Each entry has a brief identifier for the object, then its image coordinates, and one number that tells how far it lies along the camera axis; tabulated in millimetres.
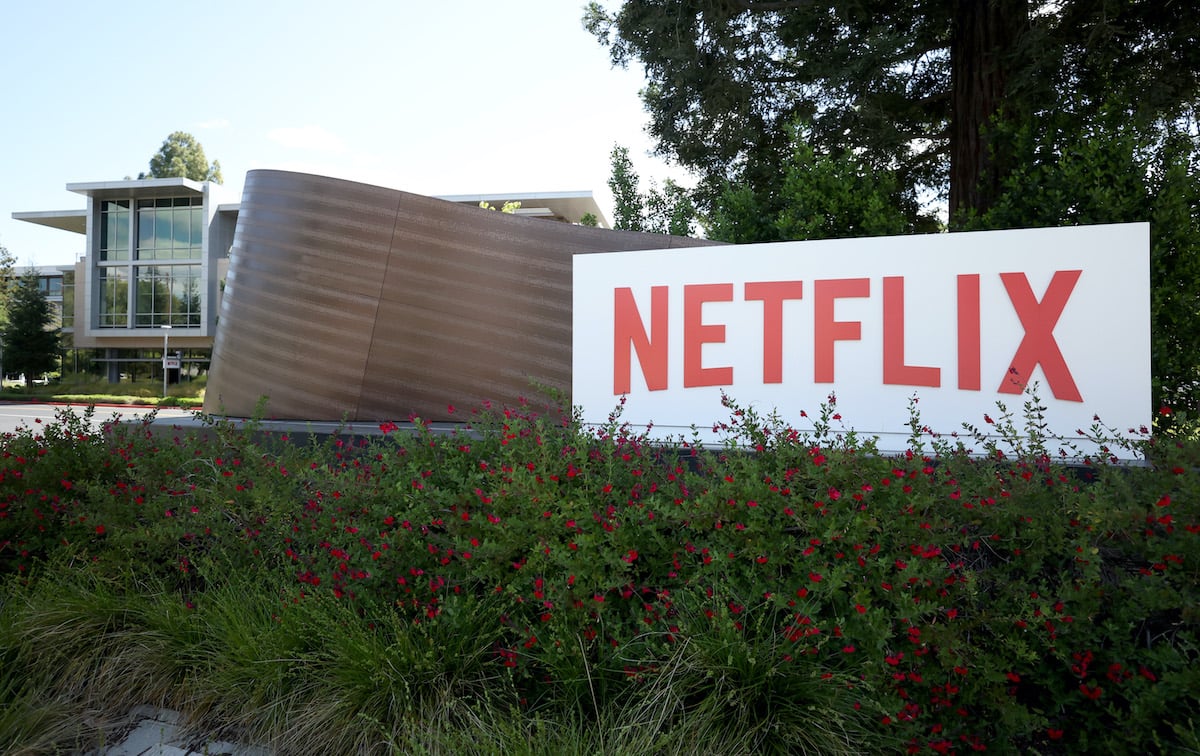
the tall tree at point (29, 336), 34534
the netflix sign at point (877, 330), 5742
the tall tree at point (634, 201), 14680
